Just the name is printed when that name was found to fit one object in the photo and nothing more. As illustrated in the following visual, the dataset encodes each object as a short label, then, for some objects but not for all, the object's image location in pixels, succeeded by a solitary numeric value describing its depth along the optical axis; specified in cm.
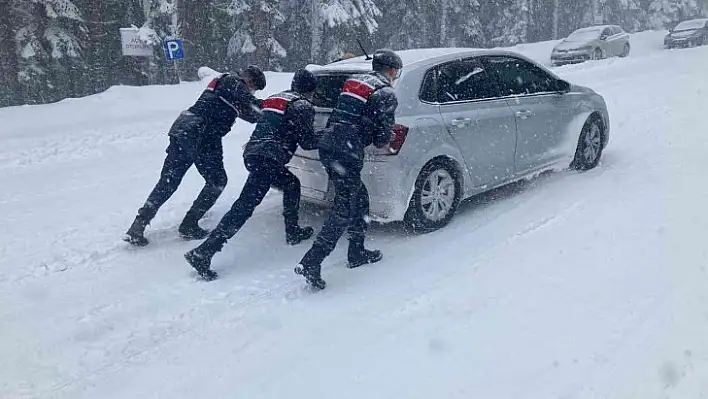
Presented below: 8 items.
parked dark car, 2858
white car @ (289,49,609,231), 525
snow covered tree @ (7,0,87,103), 1795
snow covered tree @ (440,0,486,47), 3872
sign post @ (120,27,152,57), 1495
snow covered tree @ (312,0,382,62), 2280
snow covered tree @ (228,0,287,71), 2345
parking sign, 1415
